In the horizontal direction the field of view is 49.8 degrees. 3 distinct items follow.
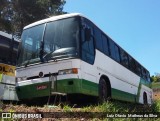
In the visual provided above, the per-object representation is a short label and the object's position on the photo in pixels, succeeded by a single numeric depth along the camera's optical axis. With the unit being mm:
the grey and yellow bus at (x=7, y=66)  6675
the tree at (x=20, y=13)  16722
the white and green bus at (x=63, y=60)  5343
